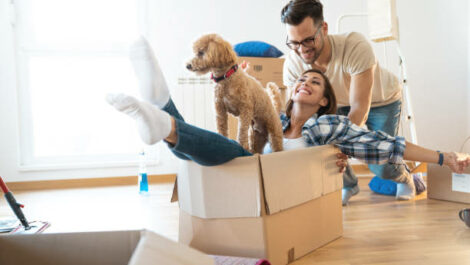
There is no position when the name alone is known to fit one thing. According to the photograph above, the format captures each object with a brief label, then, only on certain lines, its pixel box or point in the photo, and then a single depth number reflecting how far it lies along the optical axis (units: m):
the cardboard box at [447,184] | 2.14
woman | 0.99
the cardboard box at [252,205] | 1.20
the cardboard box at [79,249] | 0.68
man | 1.66
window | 3.13
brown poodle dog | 1.24
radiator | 3.27
